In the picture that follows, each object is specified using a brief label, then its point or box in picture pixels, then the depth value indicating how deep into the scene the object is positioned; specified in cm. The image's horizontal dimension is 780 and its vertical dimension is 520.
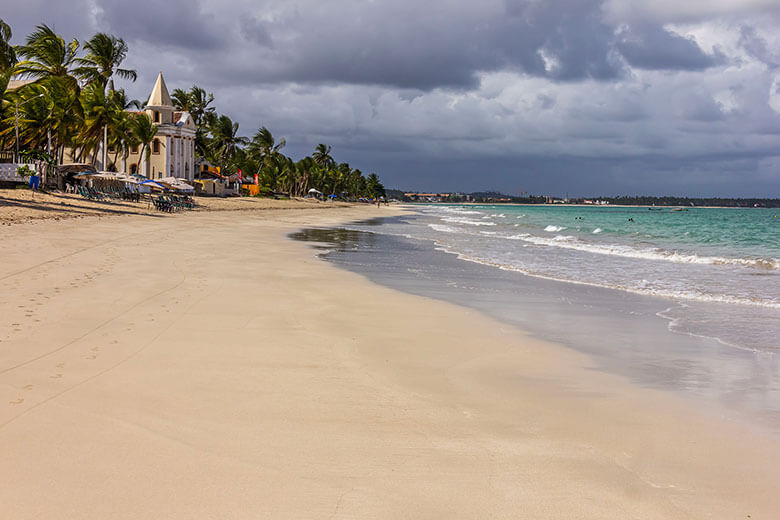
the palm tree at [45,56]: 4703
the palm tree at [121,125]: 5023
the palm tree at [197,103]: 8700
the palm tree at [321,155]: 14412
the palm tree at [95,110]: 4691
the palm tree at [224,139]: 9481
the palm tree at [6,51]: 3847
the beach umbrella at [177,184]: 4688
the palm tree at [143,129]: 5706
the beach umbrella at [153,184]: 4407
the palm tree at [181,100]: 8431
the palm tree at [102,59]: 5197
